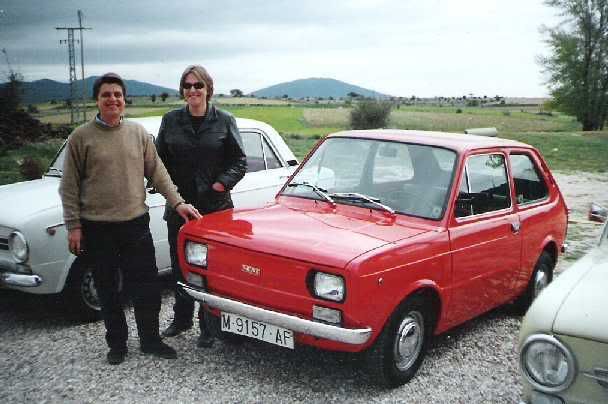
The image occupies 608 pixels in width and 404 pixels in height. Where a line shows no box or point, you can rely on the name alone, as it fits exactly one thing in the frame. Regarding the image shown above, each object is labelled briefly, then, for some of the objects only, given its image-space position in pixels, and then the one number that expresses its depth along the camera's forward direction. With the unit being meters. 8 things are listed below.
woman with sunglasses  4.87
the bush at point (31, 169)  11.61
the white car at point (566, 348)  2.68
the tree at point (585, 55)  48.81
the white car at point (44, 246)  5.13
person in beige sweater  4.28
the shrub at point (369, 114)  50.31
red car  3.74
